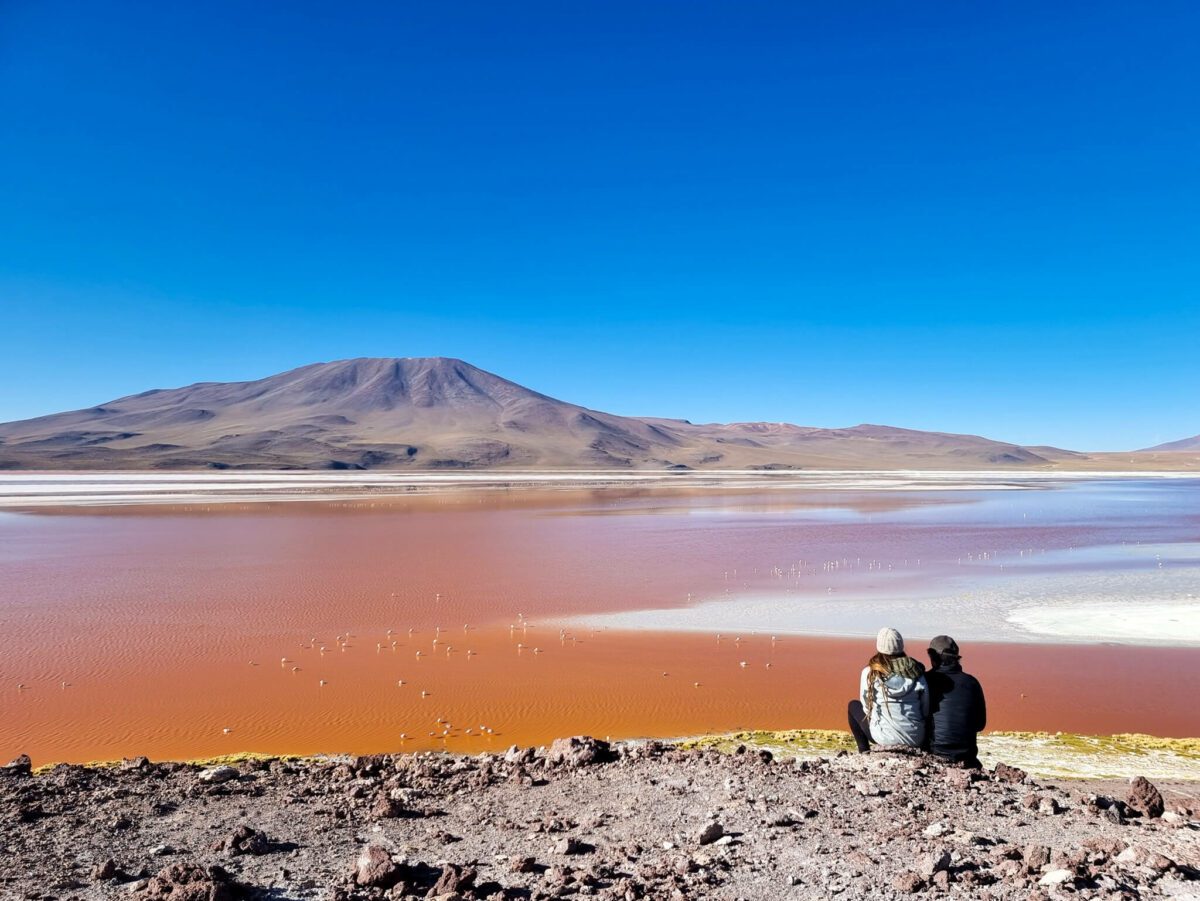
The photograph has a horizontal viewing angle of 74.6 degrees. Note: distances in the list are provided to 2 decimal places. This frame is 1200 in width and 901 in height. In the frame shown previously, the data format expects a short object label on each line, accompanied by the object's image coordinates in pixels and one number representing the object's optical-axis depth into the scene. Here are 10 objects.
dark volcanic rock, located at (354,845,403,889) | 4.62
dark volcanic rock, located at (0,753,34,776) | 7.02
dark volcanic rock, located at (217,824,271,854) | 5.23
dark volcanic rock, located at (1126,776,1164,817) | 5.68
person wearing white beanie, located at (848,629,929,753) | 6.18
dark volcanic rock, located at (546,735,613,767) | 7.25
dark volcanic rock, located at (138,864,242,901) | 4.36
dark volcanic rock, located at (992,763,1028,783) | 6.39
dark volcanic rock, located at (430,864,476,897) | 4.48
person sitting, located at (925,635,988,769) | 6.22
